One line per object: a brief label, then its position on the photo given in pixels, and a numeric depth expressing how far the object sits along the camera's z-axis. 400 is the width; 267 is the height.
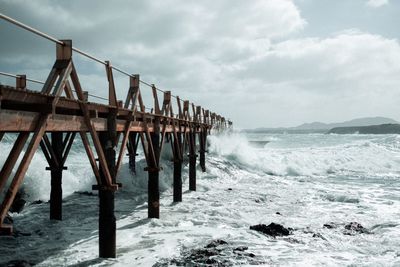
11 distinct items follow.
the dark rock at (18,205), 12.29
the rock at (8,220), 9.91
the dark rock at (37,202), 13.48
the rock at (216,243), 8.04
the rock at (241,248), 7.83
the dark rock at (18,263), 6.95
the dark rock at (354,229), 9.66
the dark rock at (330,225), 10.07
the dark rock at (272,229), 9.30
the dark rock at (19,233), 9.23
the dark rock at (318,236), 9.06
